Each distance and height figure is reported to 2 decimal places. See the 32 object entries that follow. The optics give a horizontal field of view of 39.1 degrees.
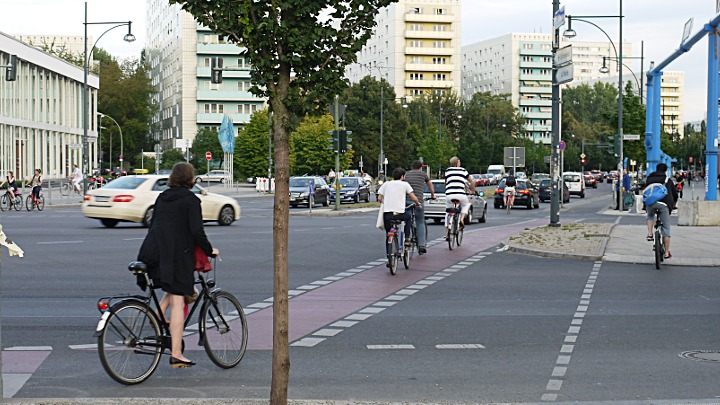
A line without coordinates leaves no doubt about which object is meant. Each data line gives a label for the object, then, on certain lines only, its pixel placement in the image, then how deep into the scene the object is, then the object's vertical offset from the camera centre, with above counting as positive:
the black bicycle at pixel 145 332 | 7.95 -1.33
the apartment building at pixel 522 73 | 172.12 +16.86
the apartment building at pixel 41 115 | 73.00 +4.34
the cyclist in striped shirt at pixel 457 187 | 22.86 -0.39
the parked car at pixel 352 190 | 55.78 -1.15
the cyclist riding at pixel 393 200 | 17.52 -0.53
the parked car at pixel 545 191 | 61.94 -1.24
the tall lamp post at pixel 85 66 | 53.03 +5.39
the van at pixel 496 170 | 115.55 +0.02
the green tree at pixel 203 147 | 114.76 +2.40
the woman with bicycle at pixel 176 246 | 8.13 -0.63
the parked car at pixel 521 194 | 51.25 -1.21
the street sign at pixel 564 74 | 25.09 +2.46
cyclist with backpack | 18.55 -0.53
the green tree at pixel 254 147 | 90.56 +1.92
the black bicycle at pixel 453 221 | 22.62 -1.15
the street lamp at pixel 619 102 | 46.88 +3.39
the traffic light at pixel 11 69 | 41.34 +4.04
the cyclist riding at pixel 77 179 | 59.69 -0.70
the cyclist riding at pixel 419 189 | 20.38 -0.39
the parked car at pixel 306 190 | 50.47 -1.09
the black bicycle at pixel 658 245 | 18.09 -1.32
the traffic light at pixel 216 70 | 39.34 +3.84
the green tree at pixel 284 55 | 6.35 +0.73
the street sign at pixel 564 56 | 25.34 +2.91
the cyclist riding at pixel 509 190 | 46.41 -0.91
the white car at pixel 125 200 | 28.69 -0.91
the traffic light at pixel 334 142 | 42.56 +1.14
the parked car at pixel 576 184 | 74.12 -0.97
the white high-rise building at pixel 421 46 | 144.75 +17.80
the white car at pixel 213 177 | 106.64 -0.92
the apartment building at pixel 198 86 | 129.50 +10.65
